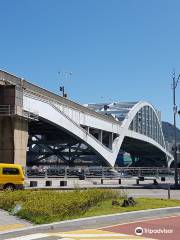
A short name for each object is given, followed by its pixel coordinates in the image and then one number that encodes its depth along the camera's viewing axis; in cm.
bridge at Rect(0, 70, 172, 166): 5353
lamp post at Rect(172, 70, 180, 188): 4798
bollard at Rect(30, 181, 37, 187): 4440
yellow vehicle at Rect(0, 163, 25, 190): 3356
